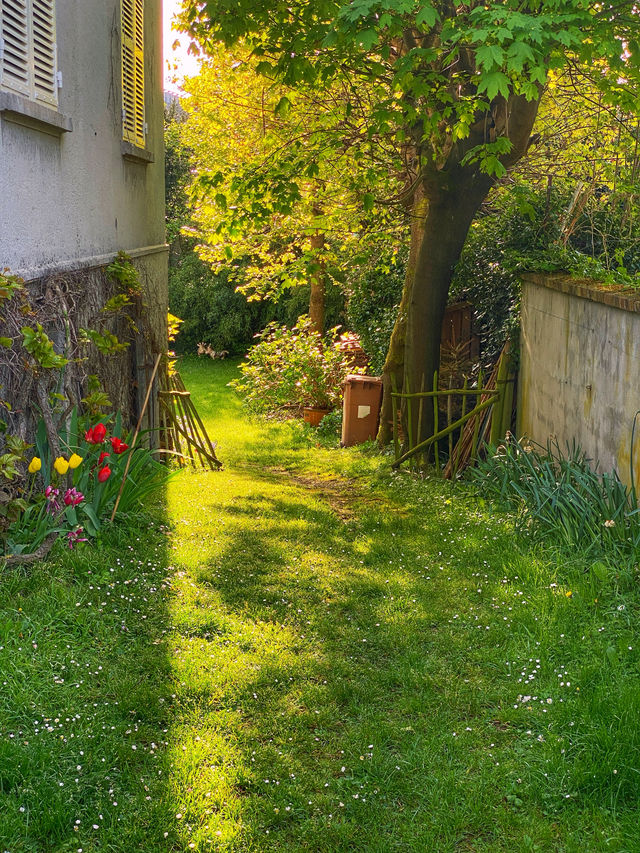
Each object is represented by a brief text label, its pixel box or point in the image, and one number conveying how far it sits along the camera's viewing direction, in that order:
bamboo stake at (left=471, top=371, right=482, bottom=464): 8.70
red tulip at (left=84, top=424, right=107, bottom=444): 5.32
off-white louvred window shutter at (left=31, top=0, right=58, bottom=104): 5.27
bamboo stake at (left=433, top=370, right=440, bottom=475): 9.30
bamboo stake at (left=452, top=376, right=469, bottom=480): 9.03
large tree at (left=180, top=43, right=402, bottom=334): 9.09
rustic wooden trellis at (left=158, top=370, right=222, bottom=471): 9.10
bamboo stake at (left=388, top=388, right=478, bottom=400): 8.76
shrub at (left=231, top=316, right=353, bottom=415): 14.98
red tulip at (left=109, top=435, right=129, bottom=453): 5.62
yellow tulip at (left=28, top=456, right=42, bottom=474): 4.80
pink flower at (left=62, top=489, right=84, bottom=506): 5.09
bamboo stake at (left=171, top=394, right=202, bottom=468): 9.20
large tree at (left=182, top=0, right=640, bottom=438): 5.48
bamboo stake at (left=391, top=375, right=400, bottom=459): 10.11
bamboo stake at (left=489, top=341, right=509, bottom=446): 8.66
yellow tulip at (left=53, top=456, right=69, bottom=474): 4.89
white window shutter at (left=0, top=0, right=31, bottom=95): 4.75
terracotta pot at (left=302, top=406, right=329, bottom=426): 14.60
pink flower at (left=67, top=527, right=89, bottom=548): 5.06
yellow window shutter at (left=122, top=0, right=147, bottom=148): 8.16
